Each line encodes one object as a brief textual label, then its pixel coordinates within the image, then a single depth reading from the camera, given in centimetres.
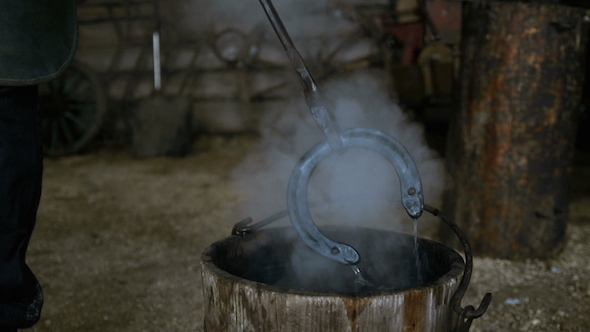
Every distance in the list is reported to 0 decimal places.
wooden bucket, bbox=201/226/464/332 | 108
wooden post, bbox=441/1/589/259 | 275
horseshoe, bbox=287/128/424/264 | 121
